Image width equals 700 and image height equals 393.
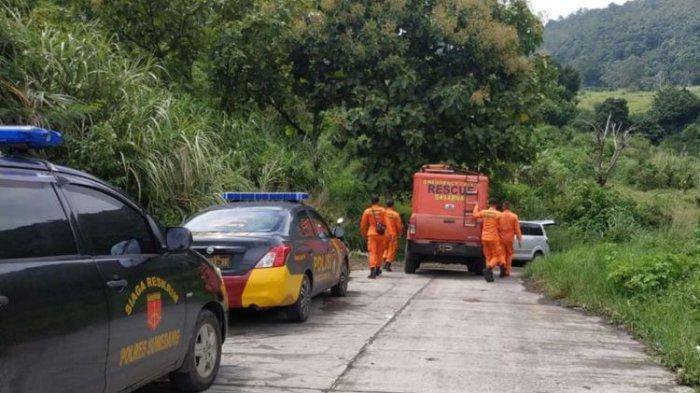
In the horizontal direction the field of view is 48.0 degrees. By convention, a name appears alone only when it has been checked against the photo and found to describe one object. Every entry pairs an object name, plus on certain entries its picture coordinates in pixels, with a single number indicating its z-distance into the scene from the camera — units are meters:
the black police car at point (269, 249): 8.70
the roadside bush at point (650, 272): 10.62
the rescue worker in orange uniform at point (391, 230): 16.81
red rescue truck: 17.39
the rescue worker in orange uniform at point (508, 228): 16.64
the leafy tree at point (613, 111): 63.33
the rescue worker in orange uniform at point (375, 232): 16.16
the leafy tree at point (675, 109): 66.62
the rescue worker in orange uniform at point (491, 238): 16.00
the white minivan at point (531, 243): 24.73
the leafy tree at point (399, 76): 21.30
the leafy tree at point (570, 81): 70.12
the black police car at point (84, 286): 3.85
